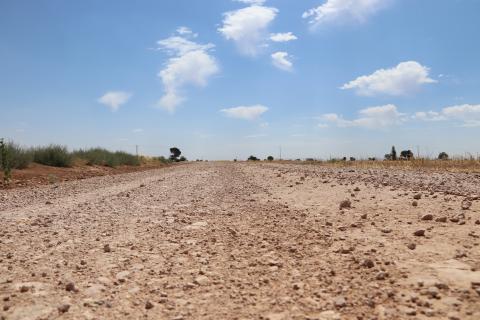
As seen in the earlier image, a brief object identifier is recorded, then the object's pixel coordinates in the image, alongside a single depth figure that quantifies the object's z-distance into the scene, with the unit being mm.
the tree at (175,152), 87781
